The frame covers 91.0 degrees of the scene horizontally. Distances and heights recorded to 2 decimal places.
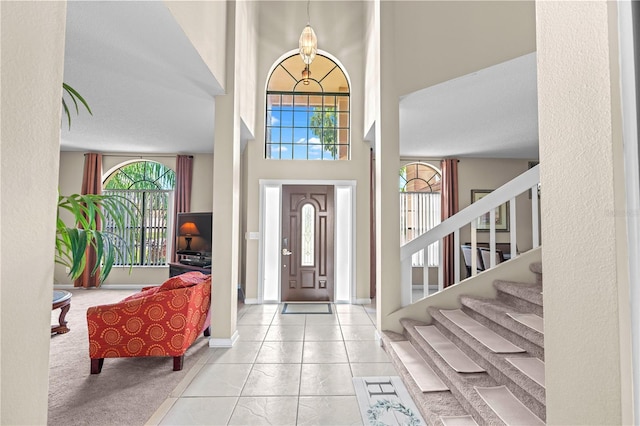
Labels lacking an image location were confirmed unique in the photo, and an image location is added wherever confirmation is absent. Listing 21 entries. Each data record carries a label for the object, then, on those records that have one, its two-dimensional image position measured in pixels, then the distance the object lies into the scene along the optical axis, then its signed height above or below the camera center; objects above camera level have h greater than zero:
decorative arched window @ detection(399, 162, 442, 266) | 6.97 +0.65
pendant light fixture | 3.90 +2.29
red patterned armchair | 2.73 -0.88
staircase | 1.80 -0.98
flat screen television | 5.51 -0.13
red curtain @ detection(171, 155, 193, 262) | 6.59 +0.86
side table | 3.55 -1.00
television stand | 5.07 -0.70
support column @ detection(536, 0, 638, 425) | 0.80 +0.03
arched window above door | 5.64 +2.12
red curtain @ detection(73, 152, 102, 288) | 6.35 +0.95
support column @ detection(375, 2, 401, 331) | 3.51 +0.57
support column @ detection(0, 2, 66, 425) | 0.78 +0.08
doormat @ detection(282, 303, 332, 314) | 4.81 -1.28
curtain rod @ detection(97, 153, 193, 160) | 6.72 +1.54
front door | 5.43 -0.23
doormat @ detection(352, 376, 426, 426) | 2.12 -1.28
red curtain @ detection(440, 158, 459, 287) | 6.54 +0.67
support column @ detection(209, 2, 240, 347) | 3.40 +0.18
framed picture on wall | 6.65 +0.25
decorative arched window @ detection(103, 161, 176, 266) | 6.75 +0.64
